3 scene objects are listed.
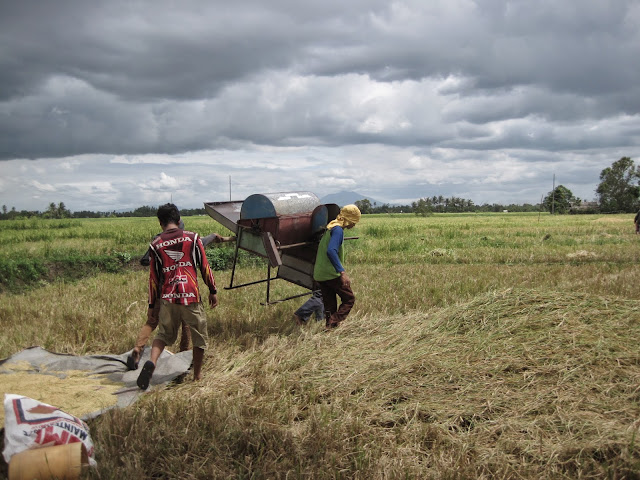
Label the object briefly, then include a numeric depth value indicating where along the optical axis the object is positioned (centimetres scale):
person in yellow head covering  529
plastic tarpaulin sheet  384
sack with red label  271
